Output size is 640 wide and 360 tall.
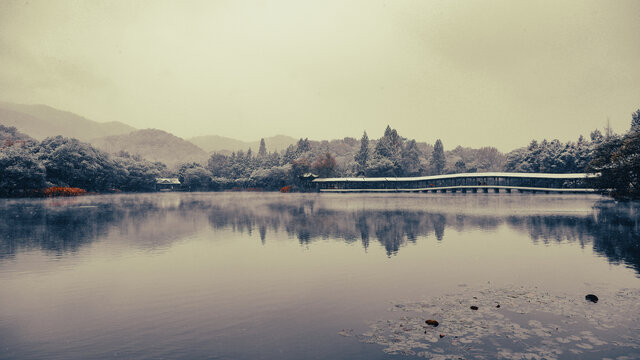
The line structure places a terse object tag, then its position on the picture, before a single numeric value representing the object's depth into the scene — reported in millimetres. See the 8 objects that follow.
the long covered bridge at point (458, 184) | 83375
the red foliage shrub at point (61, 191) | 74125
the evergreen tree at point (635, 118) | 98000
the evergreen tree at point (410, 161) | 140012
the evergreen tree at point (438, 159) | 149838
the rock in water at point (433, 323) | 9469
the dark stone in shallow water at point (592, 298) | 11273
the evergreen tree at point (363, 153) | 135175
